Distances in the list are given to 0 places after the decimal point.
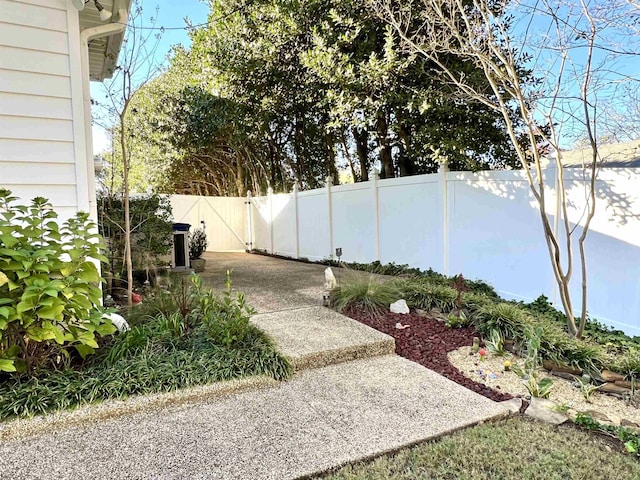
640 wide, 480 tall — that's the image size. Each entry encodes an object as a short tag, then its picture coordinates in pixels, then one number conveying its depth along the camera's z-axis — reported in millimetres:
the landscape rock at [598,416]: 2481
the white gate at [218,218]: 11692
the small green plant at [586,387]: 2785
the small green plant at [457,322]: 4020
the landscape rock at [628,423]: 2454
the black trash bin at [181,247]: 7590
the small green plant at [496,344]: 3441
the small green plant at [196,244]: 8641
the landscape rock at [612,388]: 2885
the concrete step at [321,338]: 3236
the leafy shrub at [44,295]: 2379
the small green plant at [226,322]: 3188
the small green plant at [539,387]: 2719
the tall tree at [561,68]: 3504
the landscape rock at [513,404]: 2574
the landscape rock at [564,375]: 3072
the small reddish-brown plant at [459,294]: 4203
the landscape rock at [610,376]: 2945
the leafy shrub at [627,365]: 2930
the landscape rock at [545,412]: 2465
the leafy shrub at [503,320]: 3600
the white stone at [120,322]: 3301
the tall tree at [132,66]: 4340
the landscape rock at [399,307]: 4398
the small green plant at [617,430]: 2119
